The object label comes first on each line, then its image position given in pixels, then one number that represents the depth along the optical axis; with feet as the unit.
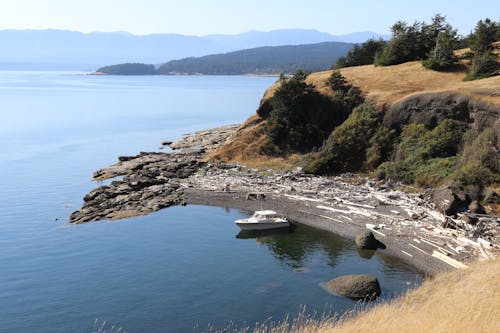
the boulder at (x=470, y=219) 131.13
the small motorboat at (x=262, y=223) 148.46
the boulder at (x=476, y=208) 137.28
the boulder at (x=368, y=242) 130.86
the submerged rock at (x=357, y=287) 103.19
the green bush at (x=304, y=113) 224.33
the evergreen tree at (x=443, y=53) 230.89
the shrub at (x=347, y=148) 196.75
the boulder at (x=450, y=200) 137.59
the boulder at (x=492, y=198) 143.86
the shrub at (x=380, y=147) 192.85
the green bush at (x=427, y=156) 167.96
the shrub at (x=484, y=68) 208.23
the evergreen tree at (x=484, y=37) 228.43
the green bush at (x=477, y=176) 152.66
